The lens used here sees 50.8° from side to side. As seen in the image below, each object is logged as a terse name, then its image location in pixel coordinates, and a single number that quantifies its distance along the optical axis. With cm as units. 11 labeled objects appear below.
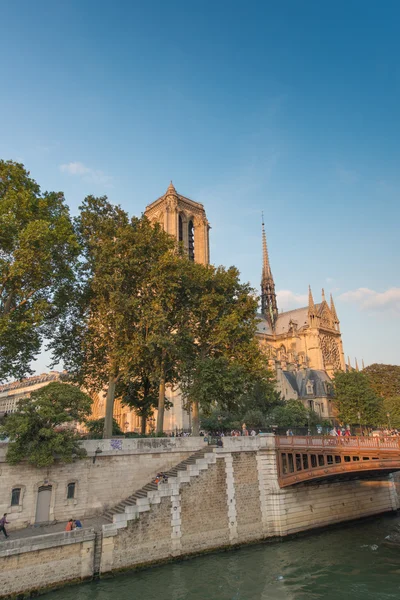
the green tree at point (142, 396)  3531
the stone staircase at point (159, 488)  1973
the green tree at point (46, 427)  1956
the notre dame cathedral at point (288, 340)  6606
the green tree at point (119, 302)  2803
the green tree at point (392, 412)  6122
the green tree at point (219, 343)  2919
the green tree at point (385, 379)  7481
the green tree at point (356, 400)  6178
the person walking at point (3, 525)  1825
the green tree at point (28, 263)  2311
